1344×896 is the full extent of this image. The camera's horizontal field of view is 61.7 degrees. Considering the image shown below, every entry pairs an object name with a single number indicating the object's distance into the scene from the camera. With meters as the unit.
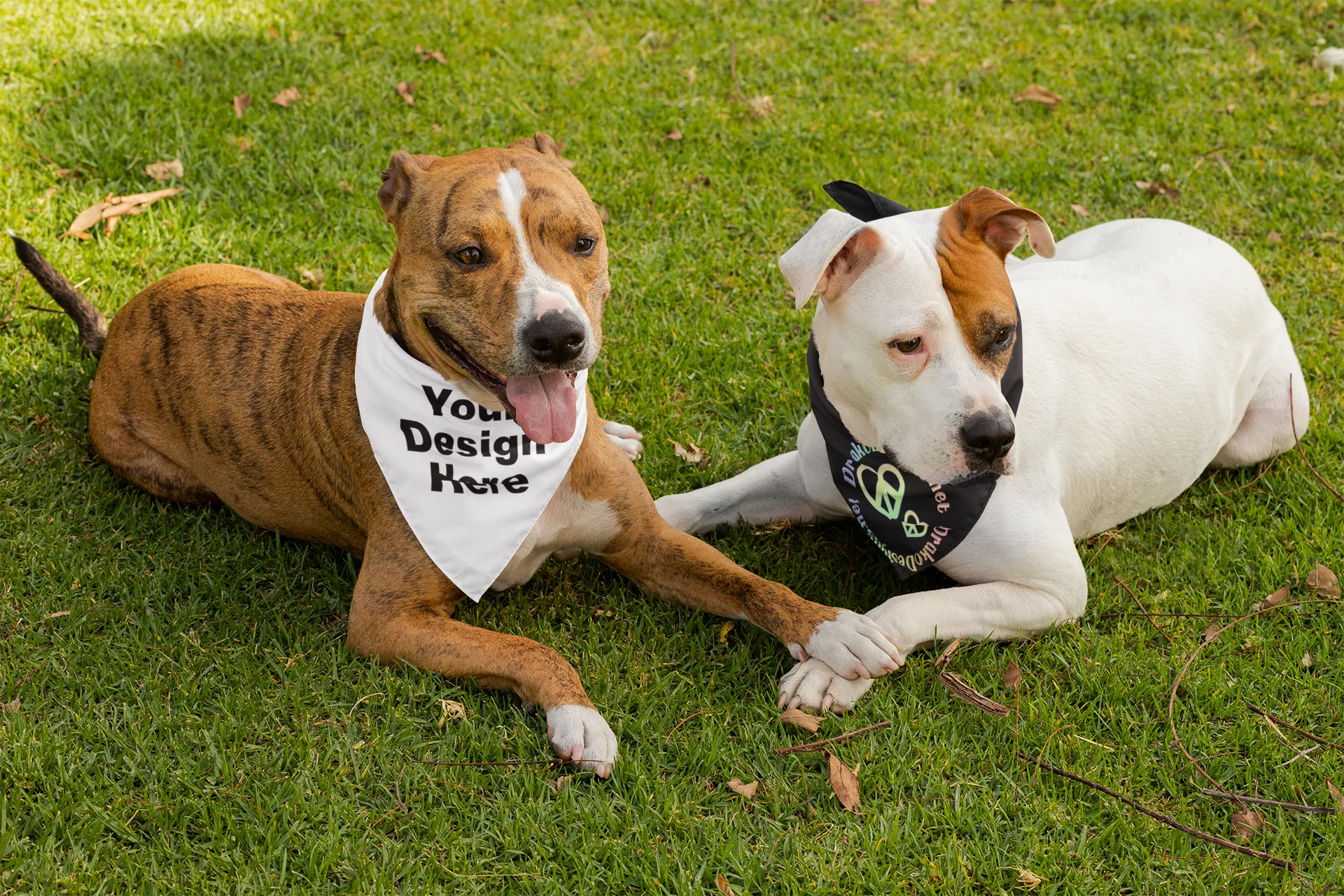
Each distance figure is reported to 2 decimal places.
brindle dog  3.48
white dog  3.50
